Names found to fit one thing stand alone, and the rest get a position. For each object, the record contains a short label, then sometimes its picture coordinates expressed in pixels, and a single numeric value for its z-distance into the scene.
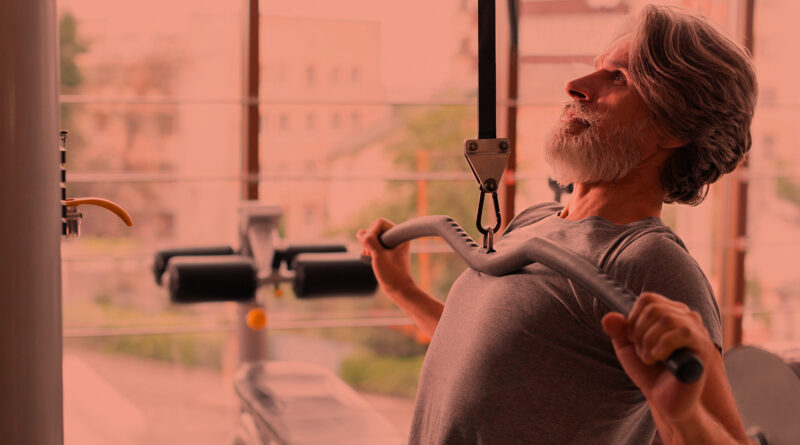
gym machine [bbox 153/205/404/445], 1.97
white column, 0.86
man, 1.00
